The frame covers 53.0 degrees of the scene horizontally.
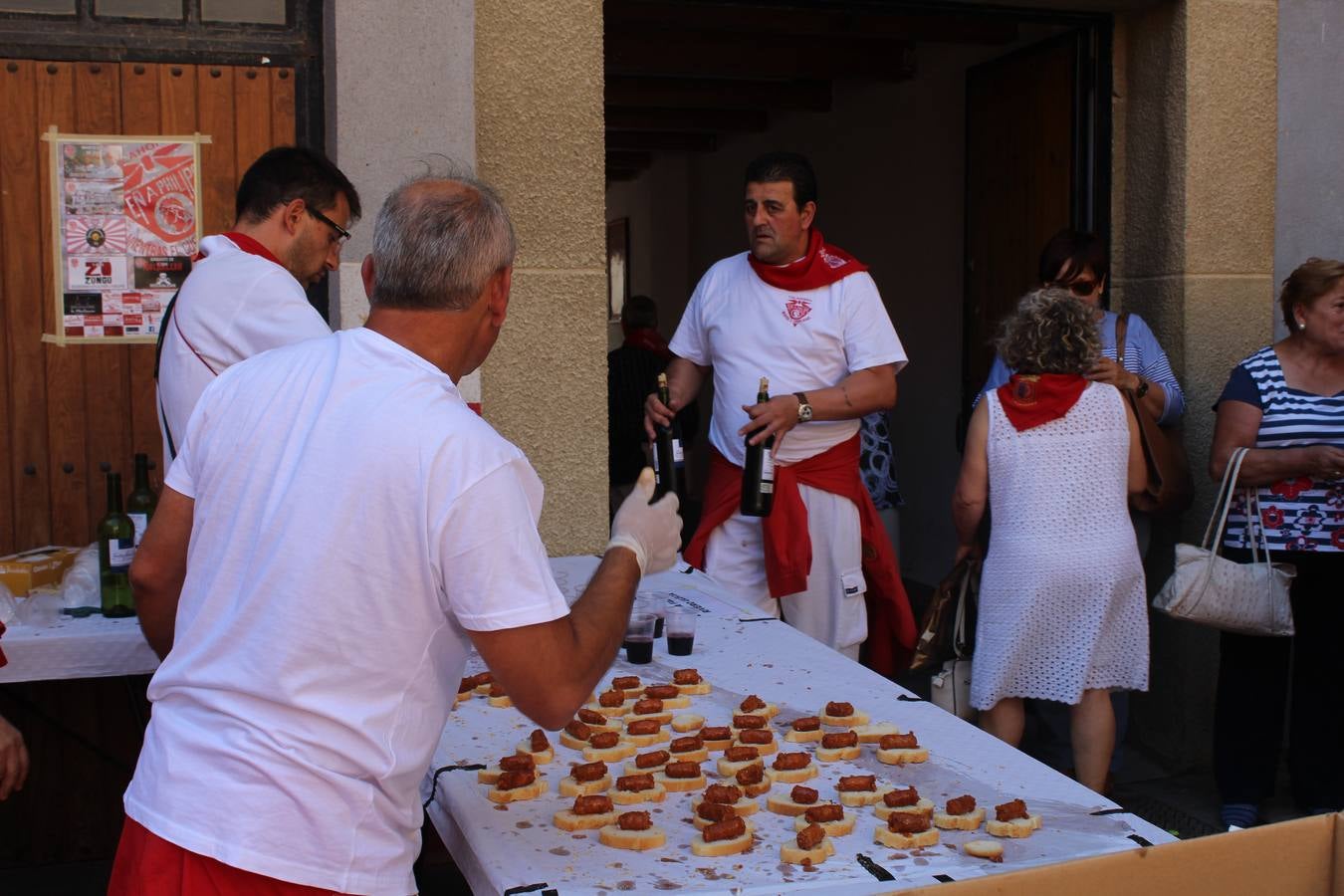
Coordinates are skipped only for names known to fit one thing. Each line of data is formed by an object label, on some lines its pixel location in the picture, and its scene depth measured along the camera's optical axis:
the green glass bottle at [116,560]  3.74
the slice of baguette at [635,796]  2.29
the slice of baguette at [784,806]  2.24
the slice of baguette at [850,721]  2.63
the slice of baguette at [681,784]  2.39
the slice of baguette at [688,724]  2.71
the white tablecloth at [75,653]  3.41
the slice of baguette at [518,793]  2.30
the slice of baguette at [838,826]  2.14
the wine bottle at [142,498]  3.96
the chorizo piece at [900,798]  2.23
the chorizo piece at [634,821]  2.15
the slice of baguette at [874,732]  2.57
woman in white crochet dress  4.33
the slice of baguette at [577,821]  2.20
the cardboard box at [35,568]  3.86
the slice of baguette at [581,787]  2.35
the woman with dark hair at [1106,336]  4.91
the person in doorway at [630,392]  7.68
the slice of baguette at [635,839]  2.11
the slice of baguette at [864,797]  2.28
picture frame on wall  15.89
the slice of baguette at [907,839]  2.10
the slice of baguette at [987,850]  2.04
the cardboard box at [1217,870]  1.43
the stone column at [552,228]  4.62
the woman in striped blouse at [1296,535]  4.53
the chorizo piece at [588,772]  2.39
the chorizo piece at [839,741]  2.53
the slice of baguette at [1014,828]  2.11
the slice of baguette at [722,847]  2.07
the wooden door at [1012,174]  6.10
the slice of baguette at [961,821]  2.15
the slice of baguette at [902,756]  2.46
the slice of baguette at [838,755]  2.51
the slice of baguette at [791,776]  2.39
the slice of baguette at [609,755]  2.55
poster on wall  4.33
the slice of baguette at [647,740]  2.62
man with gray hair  1.80
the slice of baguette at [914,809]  2.17
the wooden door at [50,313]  4.29
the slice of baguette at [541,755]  2.50
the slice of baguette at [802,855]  2.04
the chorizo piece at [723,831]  2.09
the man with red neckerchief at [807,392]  4.65
